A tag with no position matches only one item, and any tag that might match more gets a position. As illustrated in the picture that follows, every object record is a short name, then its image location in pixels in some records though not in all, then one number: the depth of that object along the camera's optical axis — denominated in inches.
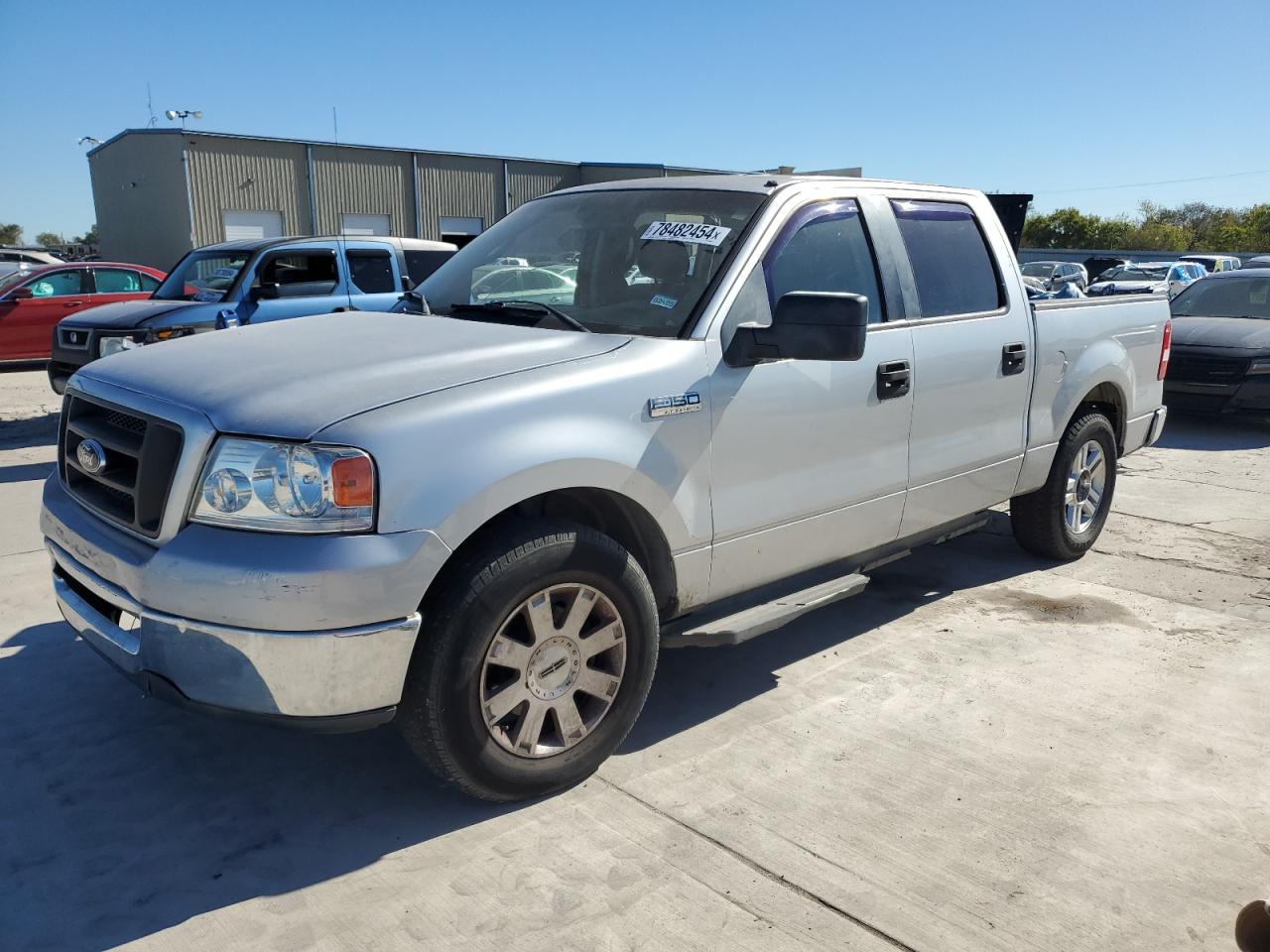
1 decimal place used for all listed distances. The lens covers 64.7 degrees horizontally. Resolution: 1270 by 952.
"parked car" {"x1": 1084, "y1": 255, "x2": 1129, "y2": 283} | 1504.7
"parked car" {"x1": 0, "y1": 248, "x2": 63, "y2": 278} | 875.5
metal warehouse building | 1127.6
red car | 499.2
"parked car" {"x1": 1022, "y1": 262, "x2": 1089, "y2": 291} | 1115.3
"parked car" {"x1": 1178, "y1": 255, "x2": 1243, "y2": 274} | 1216.8
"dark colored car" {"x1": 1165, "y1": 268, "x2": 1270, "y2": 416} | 377.7
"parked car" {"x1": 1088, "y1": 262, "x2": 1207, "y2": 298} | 974.4
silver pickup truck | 101.3
